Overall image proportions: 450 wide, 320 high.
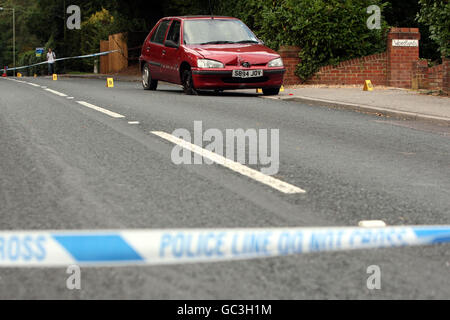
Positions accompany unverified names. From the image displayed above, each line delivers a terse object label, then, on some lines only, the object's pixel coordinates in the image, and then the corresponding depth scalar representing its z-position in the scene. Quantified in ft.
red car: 52.42
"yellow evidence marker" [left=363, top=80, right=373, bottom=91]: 58.02
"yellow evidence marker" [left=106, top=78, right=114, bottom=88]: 70.83
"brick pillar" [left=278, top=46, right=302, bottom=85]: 66.57
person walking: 133.18
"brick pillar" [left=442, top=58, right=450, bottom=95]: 50.96
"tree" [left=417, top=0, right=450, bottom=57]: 49.32
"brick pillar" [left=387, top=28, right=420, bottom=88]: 63.41
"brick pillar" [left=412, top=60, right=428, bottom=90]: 58.08
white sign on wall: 63.31
